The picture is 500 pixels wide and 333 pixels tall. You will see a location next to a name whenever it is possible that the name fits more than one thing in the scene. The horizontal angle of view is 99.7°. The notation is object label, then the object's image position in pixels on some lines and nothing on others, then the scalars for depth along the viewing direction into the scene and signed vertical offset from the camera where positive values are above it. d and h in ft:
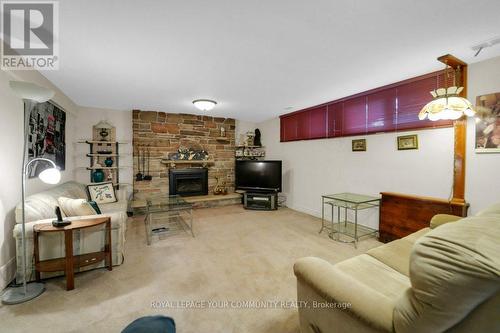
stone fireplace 15.89 +1.87
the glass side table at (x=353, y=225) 10.05 -3.34
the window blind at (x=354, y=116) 11.56 +2.77
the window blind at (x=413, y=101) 8.94 +2.88
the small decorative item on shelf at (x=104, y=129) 14.71 +2.60
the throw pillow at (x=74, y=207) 7.75 -1.53
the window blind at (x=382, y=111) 10.24 +2.75
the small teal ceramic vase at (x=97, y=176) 14.16 -0.71
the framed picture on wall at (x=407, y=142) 9.41 +1.07
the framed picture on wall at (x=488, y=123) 7.23 +1.46
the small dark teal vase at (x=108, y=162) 14.66 +0.24
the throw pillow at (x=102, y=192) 12.44 -1.63
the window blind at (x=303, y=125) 15.14 +2.96
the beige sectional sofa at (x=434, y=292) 2.12 -1.54
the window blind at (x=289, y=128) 16.25 +2.96
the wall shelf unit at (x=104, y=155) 14.30 +0.76
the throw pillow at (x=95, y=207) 8.66 -1.73
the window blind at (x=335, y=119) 12.79 +2.89
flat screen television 16.47 -0.81
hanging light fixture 6.66 +1.90
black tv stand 16.25 -2.75
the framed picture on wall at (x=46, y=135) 8.34 +1.39
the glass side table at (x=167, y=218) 10.92 -3.46
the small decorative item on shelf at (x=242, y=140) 19.66 +2.38
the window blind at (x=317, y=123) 13.93 +2.90
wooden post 7.93 +0.84
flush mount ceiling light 12.28 +3.65
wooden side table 6.43 -2.99
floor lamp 5.72 -0.37
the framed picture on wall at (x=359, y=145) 11.54 +1.15
